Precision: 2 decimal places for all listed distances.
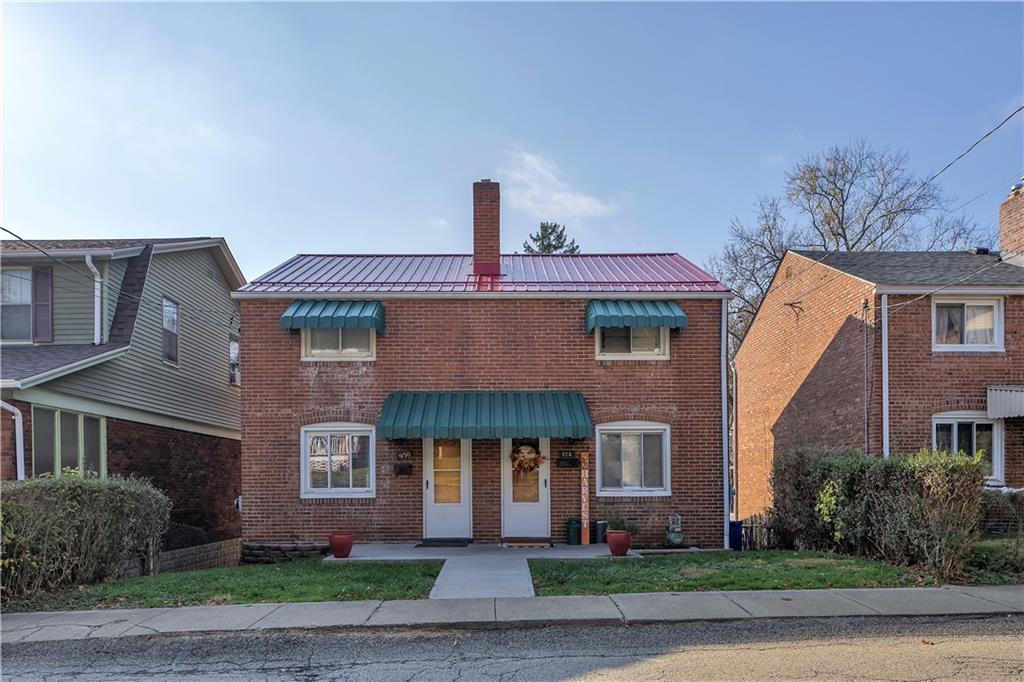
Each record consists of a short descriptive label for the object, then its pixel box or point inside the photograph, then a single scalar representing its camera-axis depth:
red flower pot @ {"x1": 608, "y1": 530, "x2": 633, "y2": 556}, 13.30
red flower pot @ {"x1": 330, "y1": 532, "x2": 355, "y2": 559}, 13.51
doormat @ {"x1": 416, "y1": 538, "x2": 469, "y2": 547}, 14.84
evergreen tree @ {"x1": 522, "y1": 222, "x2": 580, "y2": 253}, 47.22
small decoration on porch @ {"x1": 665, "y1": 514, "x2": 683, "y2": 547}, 14.79
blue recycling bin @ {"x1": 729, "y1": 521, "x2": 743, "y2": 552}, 15.29
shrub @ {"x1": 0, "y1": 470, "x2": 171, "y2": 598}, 10.00
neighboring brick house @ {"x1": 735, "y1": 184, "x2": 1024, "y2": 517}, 15.77
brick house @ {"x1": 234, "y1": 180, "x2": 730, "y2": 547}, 15.05
